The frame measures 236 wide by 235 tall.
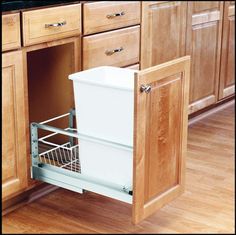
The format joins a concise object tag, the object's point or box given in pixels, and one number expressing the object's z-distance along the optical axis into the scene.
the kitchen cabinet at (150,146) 3.09
